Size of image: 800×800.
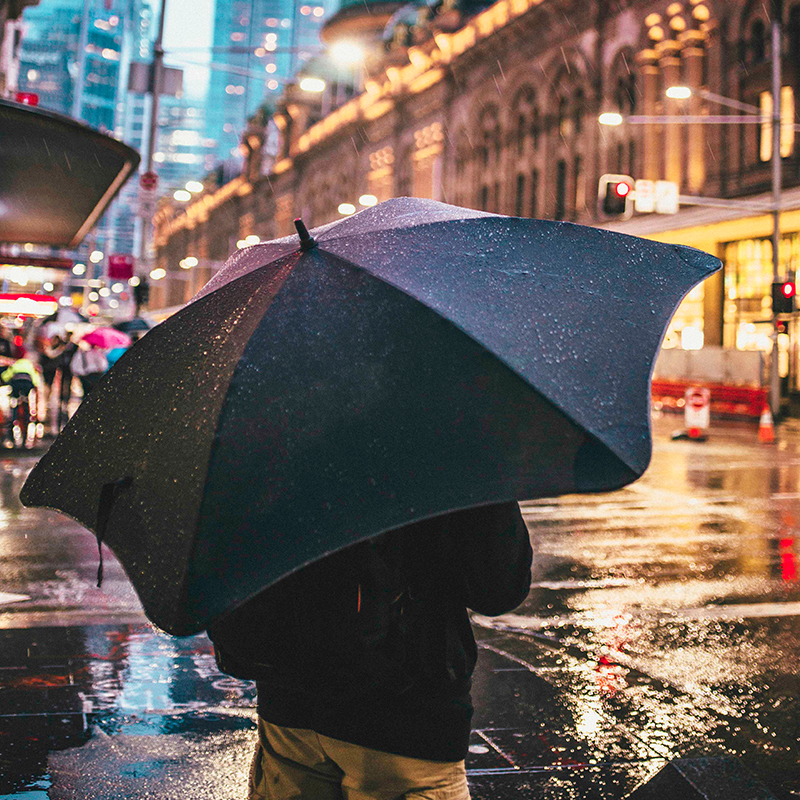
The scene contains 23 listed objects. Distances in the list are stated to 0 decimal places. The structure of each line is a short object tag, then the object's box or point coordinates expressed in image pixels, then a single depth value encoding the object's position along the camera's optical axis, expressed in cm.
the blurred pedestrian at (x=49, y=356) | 2289
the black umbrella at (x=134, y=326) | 2056
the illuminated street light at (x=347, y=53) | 2484
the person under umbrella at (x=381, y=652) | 197
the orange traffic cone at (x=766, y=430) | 2188
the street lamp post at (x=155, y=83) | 2258
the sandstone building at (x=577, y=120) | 3512
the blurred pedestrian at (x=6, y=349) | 1930
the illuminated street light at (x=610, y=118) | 2498
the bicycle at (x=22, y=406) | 1717
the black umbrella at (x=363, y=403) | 182
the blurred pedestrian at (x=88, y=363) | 1884
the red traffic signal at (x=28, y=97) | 2214
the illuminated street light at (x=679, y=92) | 2477
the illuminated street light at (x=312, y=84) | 2617
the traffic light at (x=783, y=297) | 2525
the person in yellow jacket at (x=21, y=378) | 1717
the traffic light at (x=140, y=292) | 2688
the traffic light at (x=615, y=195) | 2405
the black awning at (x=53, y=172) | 470
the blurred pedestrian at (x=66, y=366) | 2091
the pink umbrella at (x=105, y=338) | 1883
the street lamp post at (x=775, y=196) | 2670
